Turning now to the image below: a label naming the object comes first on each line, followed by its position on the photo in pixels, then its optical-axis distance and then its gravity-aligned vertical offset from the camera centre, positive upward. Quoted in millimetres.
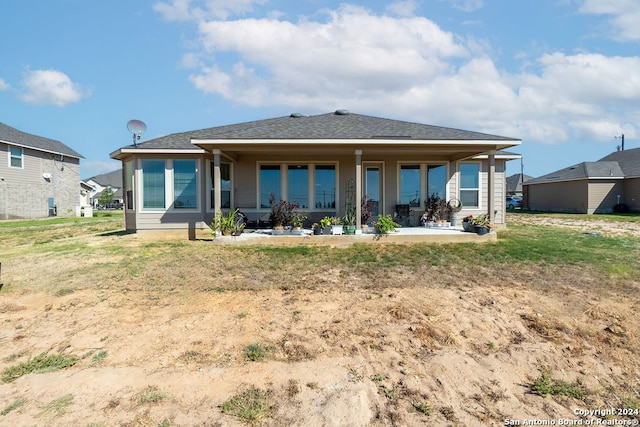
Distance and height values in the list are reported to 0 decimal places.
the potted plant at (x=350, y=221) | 9836 -475
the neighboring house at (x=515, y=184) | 46941 +2592
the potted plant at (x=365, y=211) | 10828 -235
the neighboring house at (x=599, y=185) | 24538 +1209
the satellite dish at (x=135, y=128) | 11180 +2493
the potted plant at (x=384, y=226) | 9664 -603
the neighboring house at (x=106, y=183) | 57000 +3979
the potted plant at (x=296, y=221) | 10172 -470
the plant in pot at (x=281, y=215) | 10172 -309
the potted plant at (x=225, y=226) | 9625 -566
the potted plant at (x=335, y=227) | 9688 -620
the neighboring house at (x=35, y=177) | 22078 +2129
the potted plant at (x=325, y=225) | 9719 -568
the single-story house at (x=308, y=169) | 9859 +1204
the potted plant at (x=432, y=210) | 11914 -222
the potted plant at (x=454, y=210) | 12062 -232
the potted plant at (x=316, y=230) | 9844 -709
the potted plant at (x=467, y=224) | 10276 -608
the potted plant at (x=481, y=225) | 9684 -617
